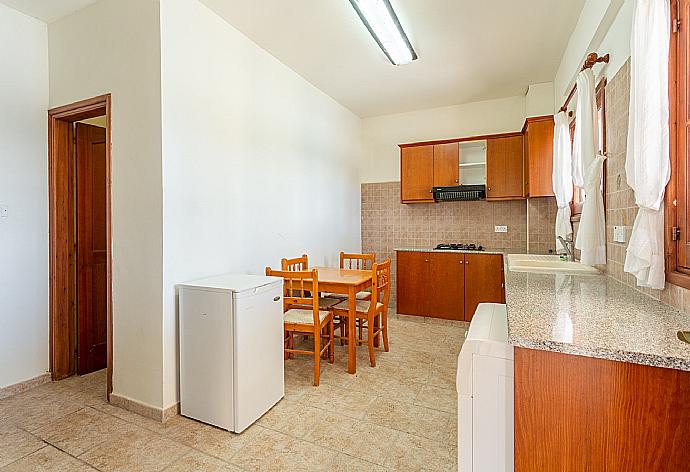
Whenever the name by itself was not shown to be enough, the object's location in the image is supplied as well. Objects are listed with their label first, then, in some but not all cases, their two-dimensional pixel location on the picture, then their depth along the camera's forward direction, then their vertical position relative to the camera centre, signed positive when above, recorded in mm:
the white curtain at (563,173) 3068 +525
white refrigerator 2117 -723
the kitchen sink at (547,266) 2473 -261
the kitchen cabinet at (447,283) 4230 -622
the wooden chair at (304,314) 2742 -665
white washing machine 1161 -583
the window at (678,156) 1336 +292
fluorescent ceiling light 2467 +1641
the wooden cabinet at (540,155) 3822 +848
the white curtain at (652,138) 1350 +359
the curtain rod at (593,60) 2146 +1060
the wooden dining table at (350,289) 2920 -465
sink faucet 3037 -134
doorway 2812 +11
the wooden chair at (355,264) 3544 -401
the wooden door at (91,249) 3004 -98
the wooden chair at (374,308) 3078 -675
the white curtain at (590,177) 2115 +330
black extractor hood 4496 +529
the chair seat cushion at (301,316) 2861 -678
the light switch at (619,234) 1922 -16
